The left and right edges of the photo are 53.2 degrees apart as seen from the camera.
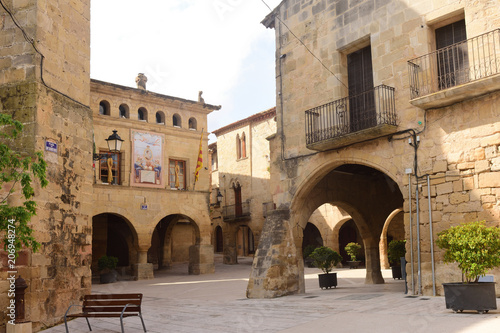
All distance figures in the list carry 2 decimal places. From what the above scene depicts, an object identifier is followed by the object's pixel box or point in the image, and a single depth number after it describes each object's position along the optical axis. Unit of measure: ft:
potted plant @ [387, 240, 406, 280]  49.78
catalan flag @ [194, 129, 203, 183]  77.15
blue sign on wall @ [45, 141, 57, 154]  28.40
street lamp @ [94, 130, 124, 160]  41.75
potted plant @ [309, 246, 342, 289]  45.01
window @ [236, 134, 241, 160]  105.19
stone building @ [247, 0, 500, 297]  30.12
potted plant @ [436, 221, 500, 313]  23.20
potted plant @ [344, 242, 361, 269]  73.15
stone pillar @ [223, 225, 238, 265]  96.07
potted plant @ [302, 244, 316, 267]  73.31
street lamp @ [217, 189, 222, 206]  104.55
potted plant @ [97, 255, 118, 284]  67.82
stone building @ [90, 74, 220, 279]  70.37
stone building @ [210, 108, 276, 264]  95.55
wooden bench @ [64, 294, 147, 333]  23.82
